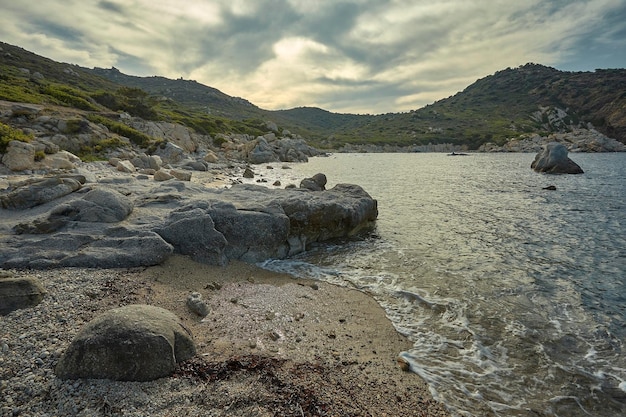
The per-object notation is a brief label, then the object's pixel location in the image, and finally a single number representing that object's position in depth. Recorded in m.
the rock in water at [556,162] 49.91
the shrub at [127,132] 48.78
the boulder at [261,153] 71.88
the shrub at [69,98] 57.78
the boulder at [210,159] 55.56
